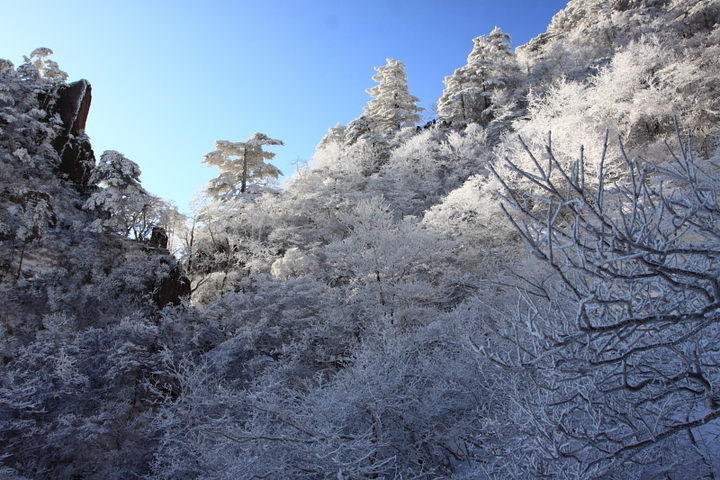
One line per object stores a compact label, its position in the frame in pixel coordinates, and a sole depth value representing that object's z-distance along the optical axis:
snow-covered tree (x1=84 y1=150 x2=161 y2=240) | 14.69
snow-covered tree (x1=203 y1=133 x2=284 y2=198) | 22.48
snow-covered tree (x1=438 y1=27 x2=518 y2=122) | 27.89
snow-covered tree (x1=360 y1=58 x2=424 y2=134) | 30.41
